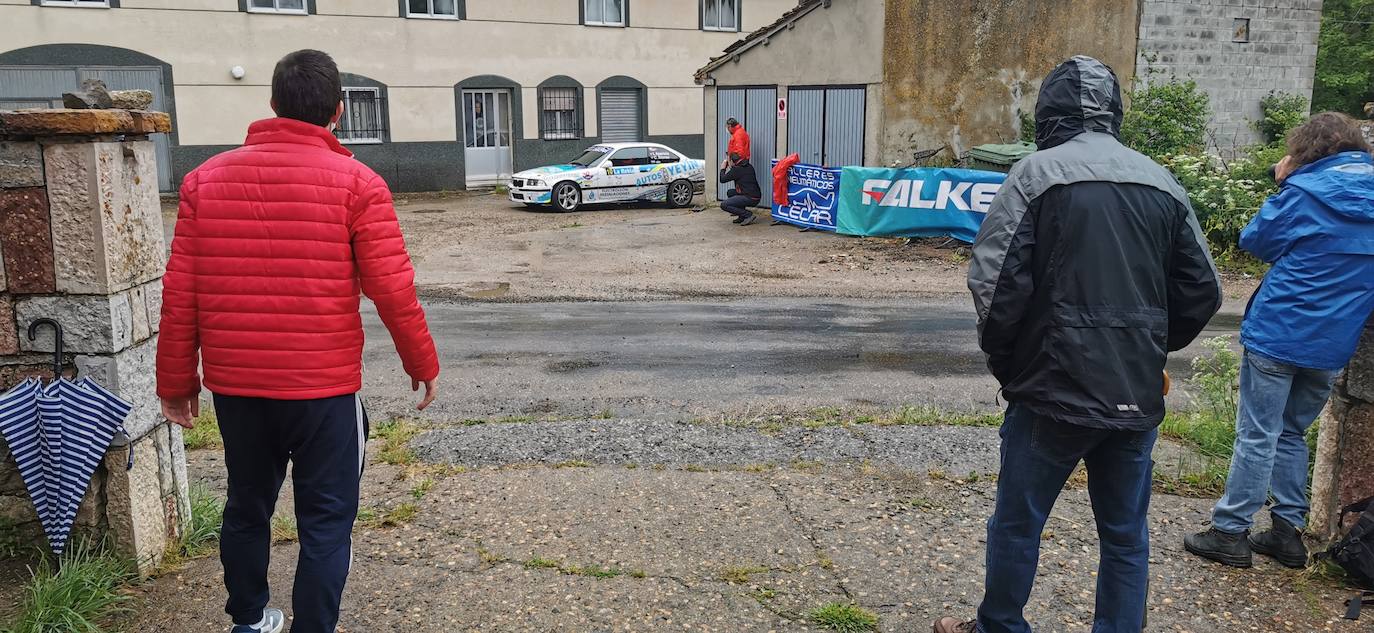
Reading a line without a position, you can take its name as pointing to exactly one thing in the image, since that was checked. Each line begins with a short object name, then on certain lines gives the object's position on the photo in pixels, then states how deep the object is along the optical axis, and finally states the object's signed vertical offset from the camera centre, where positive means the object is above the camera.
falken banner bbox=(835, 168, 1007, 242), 15.20 -1.18
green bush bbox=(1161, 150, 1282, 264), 14.20 -1.05
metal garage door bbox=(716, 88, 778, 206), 19.81 +0.12
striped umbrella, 3.63 -1.08
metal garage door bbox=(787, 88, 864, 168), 18.03 +0.00
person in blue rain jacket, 4.08 -0.79
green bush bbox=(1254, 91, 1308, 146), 17.80 +0.13
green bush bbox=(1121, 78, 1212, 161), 16.59 +0.07
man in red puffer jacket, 3.12 -0.52
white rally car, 21.19 -1.09
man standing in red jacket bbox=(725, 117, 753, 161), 19.14 -0.27
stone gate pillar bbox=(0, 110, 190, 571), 3.61 -0.50
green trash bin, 15.66 -0.49
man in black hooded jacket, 3.11 -0.59
